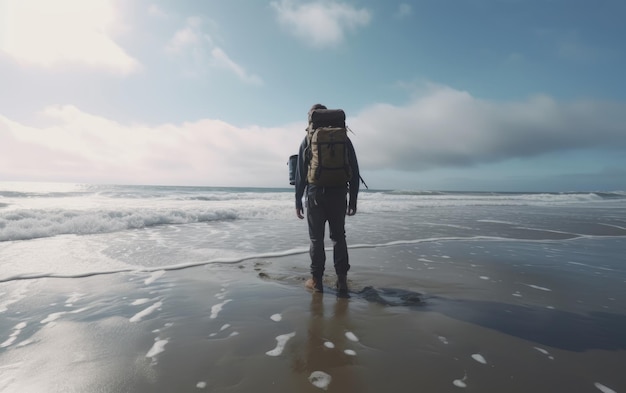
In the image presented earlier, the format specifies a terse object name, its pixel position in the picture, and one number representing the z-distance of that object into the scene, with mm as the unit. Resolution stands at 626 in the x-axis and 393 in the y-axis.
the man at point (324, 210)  3955
